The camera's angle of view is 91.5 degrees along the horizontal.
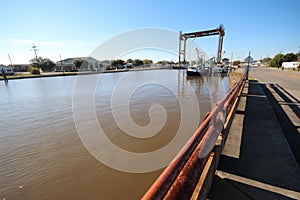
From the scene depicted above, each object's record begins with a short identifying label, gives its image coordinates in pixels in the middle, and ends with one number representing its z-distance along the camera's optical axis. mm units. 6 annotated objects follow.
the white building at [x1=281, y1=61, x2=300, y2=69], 39016
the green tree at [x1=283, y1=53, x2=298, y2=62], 51781
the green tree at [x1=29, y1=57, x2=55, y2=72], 43656
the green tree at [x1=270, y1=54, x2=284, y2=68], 51597
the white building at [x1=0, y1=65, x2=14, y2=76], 37953
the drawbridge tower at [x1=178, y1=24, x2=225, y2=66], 28925
